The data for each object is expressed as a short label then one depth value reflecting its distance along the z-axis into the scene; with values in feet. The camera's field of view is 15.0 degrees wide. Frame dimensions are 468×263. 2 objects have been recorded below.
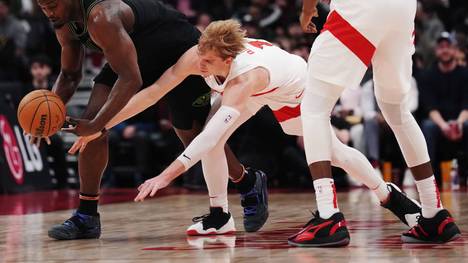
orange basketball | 29.67
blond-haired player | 28.61
